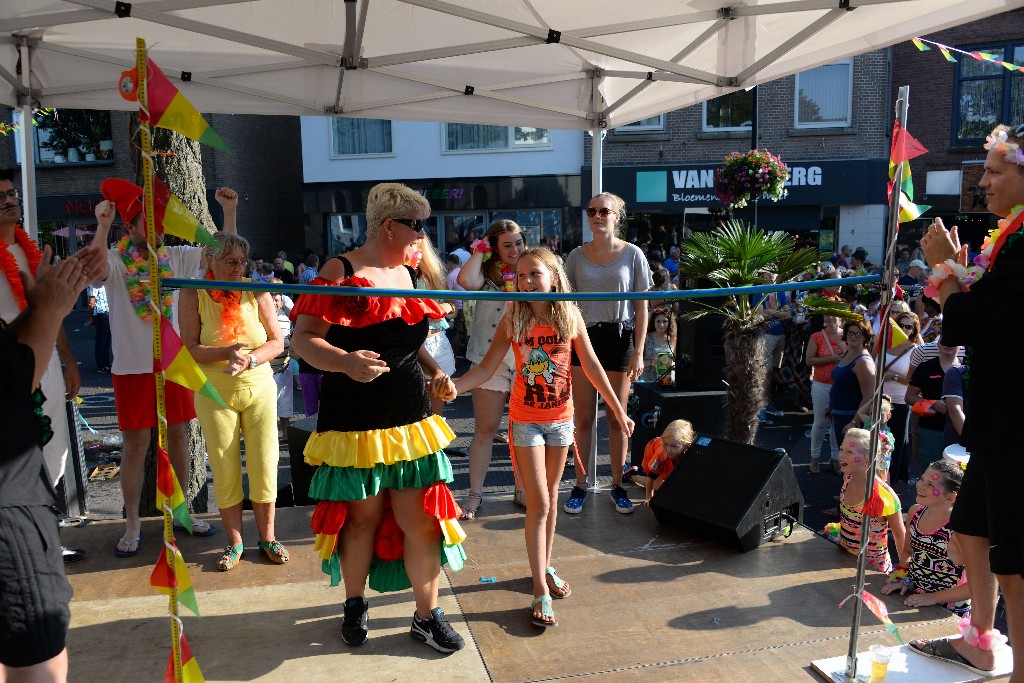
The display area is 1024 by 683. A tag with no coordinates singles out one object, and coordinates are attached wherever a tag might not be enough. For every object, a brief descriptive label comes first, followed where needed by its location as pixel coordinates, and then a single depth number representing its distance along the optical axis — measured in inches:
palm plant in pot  233.8
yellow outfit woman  157.8
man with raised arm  166.4
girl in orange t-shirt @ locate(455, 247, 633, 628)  138.4
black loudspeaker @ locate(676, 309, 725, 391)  267.6
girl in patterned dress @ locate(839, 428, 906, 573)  160.7
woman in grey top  192.9
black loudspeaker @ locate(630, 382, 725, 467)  259.8
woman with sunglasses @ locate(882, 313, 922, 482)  237.0
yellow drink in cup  116.3
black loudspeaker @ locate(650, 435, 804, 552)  169.2
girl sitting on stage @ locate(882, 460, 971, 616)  143.6
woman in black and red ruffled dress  120.2
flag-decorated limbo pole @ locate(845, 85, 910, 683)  113.5
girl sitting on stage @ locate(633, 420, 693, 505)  200.7
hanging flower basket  548.7
